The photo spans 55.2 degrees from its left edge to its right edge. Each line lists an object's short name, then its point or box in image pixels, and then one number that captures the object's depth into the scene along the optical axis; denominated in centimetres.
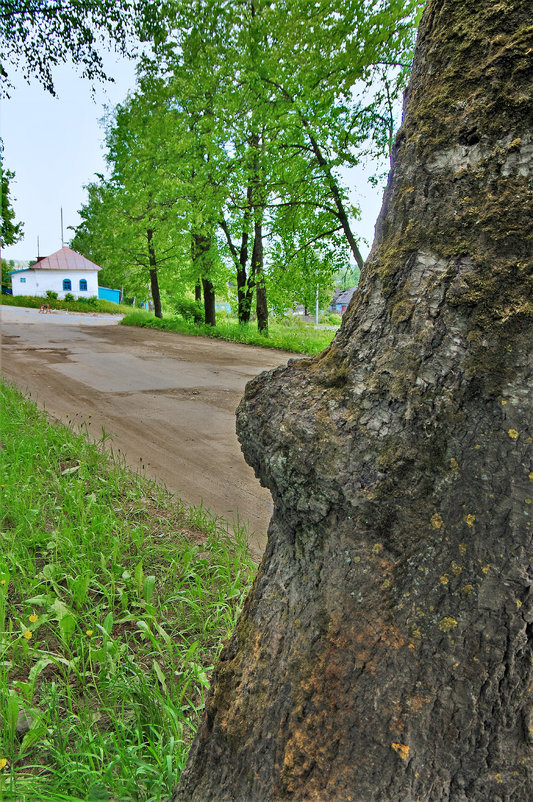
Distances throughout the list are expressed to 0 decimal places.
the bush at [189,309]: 2300
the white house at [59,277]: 5350
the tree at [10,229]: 3050
